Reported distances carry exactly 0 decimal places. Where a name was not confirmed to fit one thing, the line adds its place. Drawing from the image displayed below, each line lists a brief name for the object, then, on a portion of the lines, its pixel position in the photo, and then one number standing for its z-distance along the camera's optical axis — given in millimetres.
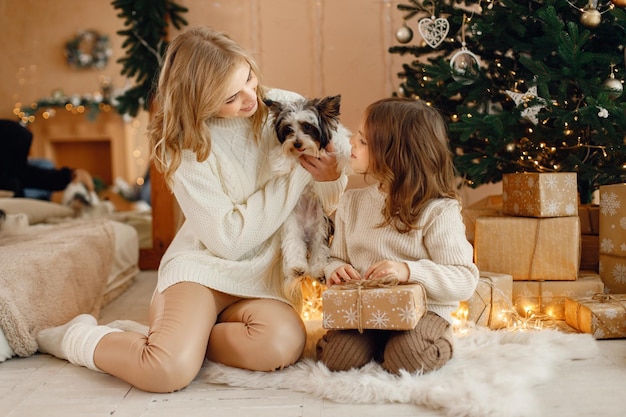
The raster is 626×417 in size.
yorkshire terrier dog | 1922
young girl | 1790
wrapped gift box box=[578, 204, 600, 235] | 2652
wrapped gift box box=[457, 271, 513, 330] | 2244
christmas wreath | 5332
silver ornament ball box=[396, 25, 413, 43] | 2734
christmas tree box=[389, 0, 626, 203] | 2256
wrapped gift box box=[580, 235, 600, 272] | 2666
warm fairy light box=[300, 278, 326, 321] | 2369
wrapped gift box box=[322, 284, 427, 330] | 1667
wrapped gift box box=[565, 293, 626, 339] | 2152
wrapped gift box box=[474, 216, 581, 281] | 2383
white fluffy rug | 1554
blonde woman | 1847
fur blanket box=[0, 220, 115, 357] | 2125
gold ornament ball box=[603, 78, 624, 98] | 2234
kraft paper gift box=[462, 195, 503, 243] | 2576
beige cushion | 3287
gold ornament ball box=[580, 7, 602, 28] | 2244
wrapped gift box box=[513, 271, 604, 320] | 2381
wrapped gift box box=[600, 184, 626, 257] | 2383
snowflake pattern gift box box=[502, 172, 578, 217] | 2348
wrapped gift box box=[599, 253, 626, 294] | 2420
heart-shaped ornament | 2541
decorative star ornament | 2316
